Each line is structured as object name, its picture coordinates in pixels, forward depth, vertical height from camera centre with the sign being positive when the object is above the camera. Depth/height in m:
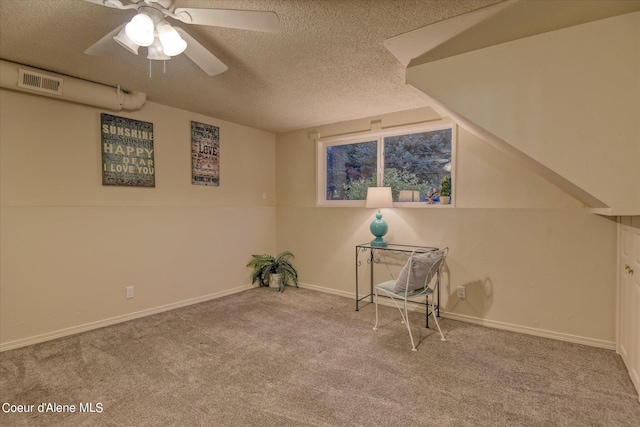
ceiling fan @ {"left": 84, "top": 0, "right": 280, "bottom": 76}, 1.54 +0.97
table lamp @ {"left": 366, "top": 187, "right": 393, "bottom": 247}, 3.56 +0.03
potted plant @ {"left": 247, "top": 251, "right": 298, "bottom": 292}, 4.44 -0.94
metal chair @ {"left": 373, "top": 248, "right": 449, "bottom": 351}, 2.53 -0.60
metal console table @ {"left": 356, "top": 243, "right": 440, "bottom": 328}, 3.26 -0.56
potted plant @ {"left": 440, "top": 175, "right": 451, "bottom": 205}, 3.34 +0.18
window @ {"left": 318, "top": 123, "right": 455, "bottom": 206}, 3.52 +0.54
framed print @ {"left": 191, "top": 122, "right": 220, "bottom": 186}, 3.82 +0.69
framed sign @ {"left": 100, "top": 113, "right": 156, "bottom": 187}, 3.07 +0.59
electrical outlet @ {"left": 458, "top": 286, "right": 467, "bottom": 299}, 3.18 -0.89
